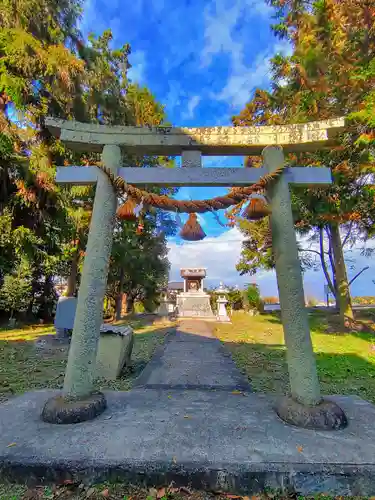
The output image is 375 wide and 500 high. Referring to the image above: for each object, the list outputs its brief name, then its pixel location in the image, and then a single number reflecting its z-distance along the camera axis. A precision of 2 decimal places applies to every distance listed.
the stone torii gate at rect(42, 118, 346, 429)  2.64
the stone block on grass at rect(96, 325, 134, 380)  4.52
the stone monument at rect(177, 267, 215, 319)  15.96
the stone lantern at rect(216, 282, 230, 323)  14.56
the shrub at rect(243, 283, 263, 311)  17.31
